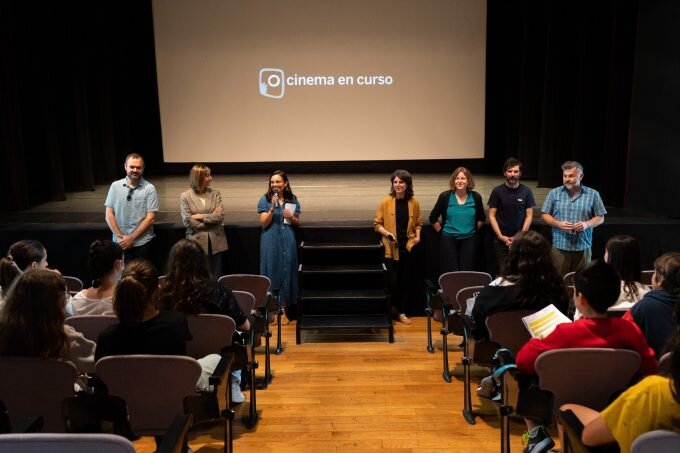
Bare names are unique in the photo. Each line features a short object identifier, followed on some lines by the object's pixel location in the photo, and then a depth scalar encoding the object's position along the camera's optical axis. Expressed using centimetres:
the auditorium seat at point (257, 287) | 482
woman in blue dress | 604
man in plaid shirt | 555
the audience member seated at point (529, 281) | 350
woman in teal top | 590
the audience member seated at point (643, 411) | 196
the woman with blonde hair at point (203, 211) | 585
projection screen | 979
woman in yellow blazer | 593
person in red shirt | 264
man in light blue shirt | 582
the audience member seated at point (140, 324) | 292
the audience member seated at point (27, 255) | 381
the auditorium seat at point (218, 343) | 319
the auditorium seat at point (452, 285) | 484
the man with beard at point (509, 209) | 583
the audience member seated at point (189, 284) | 356
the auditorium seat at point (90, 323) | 343
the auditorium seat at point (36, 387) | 272
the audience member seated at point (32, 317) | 272
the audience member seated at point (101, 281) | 361
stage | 633
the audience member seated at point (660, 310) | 293
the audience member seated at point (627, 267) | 342
